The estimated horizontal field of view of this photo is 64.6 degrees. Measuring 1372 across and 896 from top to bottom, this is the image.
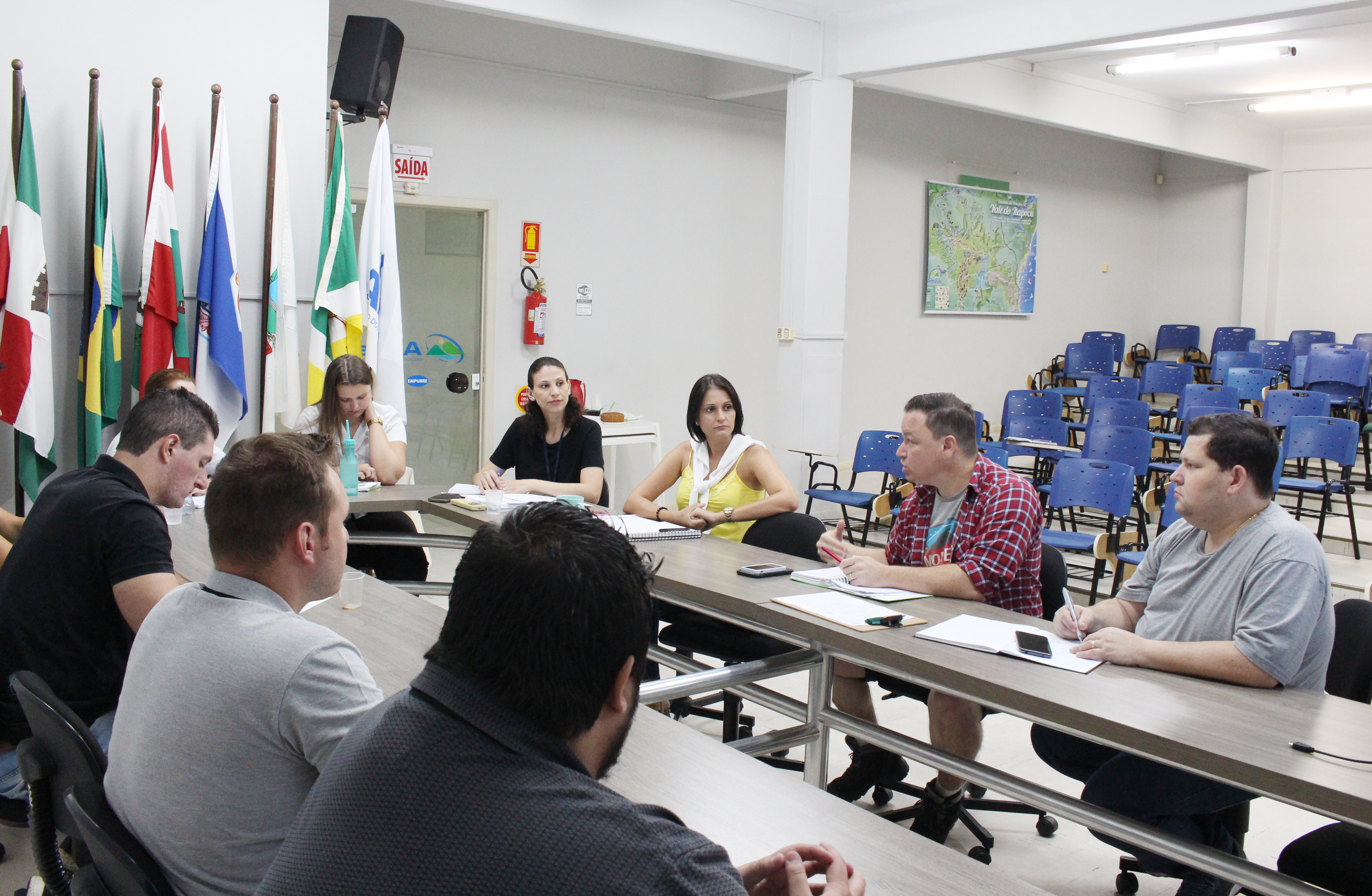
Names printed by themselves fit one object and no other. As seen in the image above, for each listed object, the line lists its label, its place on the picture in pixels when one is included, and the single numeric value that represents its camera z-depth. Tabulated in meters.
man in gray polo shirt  1.32
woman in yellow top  3.76
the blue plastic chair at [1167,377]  9.03
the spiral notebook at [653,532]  3.46
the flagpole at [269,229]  4.71
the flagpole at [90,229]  4.18
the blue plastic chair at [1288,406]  7.42
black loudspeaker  5.06
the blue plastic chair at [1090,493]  5.22
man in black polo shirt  2.12
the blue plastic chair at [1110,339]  10.48
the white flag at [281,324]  4.72
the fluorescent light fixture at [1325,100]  9.23
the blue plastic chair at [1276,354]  10.00
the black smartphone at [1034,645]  2.22
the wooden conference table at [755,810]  1.43
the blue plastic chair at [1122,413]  7.36
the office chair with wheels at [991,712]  2.91
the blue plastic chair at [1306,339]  10.51
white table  6.65
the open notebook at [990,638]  2.18
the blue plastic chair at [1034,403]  7.85
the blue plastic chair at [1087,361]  10.09
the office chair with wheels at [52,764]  1.46
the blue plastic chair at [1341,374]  8.77
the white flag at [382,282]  5.08
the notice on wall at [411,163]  6.20
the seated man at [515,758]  0.86
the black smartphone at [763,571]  2.90
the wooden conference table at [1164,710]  1.65
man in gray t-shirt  2.07
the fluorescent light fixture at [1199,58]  7.78
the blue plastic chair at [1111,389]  8.49
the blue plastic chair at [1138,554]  4.95
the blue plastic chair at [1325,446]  6.47
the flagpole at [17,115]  4.04
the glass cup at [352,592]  2.52
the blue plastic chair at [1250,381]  8.61
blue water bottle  3.87
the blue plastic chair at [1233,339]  10.70
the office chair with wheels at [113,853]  1.29
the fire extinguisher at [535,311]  6.73
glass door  6.47
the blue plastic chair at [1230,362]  9.84
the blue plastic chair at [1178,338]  11.14
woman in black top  4.26
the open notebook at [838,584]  2.71
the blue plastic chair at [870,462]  6.36
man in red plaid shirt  2.78
